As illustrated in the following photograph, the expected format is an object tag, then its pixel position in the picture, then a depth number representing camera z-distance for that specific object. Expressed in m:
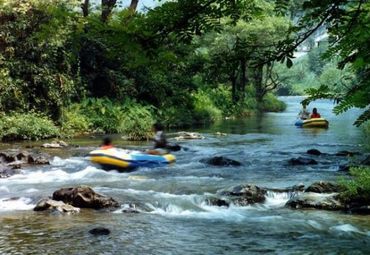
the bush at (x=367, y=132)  19.51
